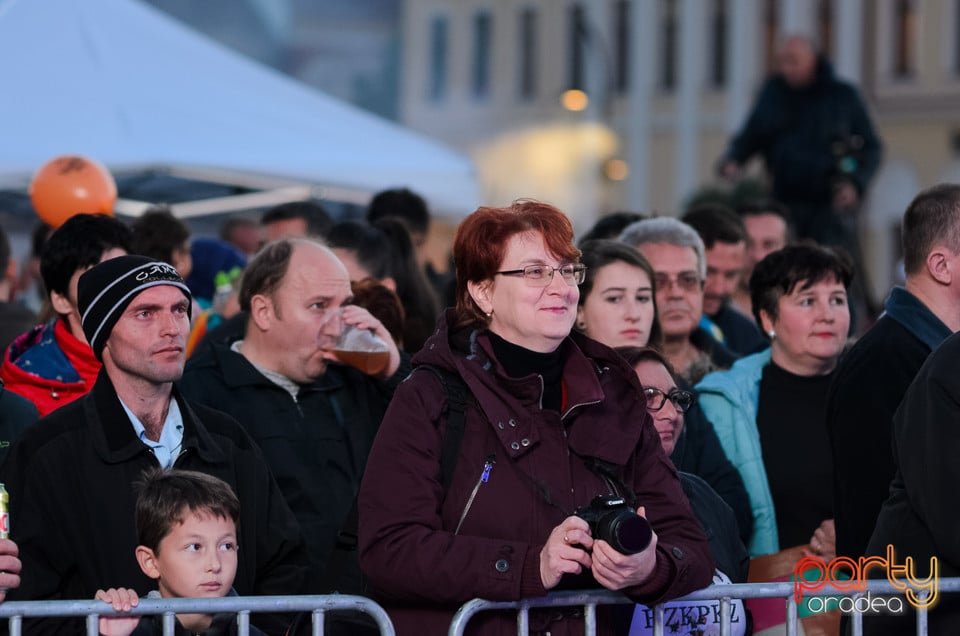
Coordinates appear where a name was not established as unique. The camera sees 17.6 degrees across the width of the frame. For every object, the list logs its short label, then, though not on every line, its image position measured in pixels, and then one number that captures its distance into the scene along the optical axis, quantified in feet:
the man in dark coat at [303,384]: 34.35
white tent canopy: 62.59
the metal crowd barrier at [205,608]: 23.61
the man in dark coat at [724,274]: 48.48
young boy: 26.30
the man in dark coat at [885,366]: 31.22
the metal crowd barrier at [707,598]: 24.26
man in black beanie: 27.64
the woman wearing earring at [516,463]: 23.88
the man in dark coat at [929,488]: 26.42
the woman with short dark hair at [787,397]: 36.30
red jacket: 34.78
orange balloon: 47.94
